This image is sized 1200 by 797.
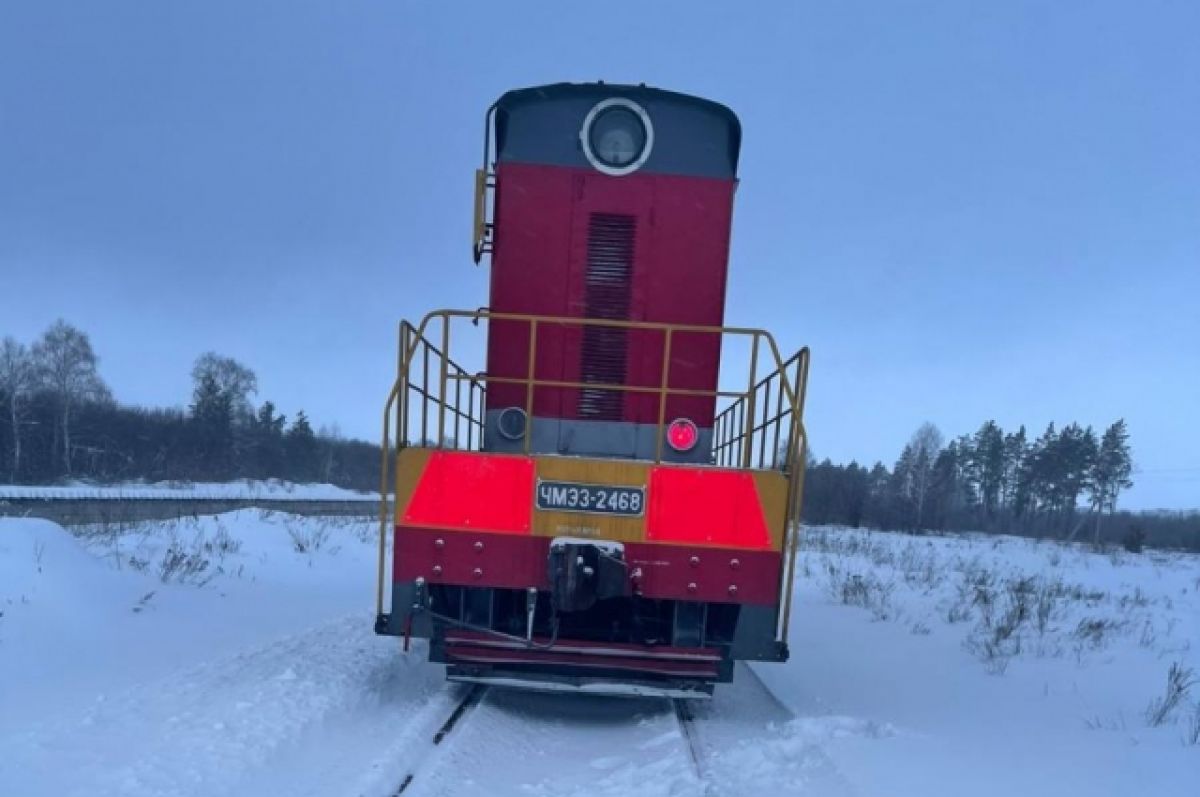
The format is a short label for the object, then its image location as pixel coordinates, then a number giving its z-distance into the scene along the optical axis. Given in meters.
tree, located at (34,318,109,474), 50.81
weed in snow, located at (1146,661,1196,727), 5.70
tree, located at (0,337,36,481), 48.72
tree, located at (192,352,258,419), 67.00
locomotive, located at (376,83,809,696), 5.06
